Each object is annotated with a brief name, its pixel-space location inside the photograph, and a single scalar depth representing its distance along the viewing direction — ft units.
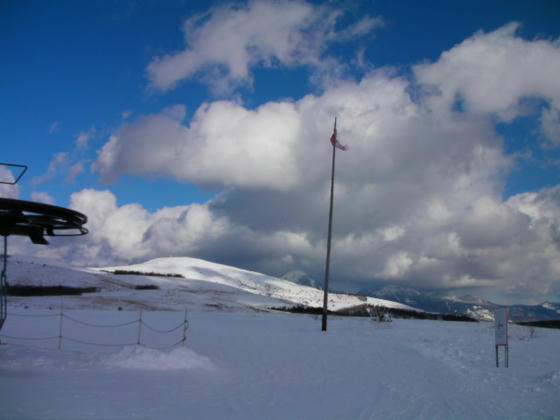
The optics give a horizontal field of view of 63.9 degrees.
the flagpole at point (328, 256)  82.11
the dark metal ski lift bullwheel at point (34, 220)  33.50
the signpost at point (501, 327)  44.92
